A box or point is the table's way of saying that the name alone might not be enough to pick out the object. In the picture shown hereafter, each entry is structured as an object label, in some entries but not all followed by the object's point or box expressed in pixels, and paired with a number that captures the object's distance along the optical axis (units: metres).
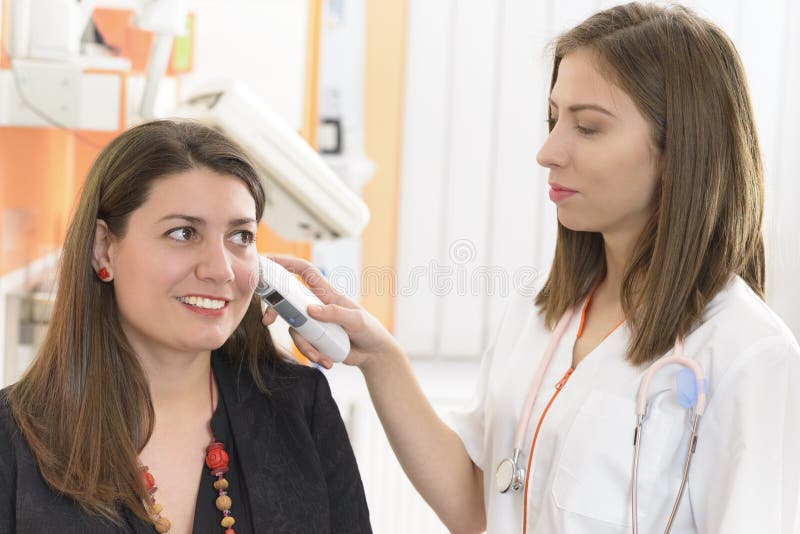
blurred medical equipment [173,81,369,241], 1.73
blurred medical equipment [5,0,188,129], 1.84
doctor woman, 1.18
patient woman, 1.20
